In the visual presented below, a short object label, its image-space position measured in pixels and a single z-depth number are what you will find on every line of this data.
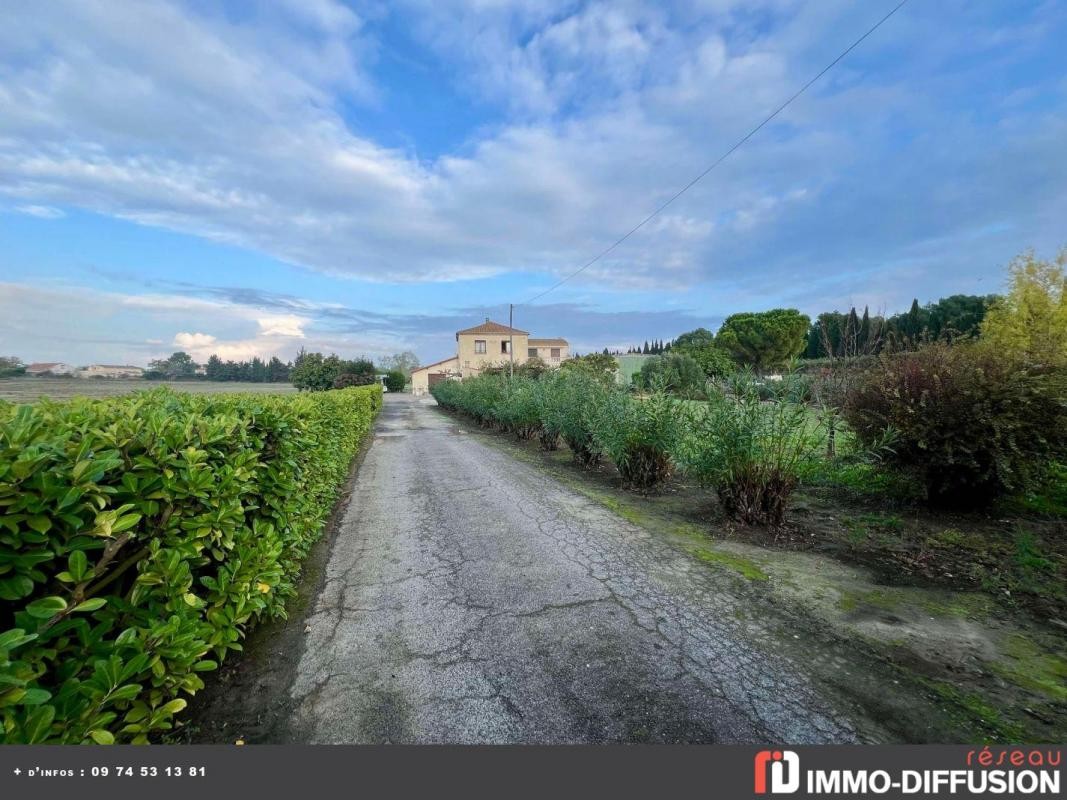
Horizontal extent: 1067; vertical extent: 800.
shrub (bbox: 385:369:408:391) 68.44
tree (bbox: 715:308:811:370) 44.59
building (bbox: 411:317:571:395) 55.78
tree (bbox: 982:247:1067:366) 10.26
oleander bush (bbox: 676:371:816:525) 4.83
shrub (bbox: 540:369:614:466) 8.70
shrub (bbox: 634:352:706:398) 6.23
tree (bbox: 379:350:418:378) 81.19
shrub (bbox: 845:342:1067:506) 4.58
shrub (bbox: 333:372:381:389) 38.03
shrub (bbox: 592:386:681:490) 6.80
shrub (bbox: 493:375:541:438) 12.56
